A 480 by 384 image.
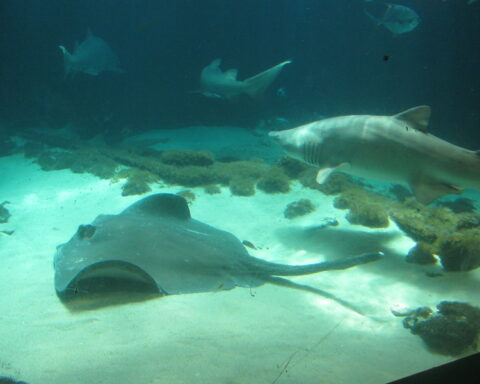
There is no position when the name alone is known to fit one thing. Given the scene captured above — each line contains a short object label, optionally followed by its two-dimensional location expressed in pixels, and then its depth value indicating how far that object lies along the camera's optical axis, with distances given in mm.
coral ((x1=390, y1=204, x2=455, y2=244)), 5246
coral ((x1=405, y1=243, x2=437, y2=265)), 4945
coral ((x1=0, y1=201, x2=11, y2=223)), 7277
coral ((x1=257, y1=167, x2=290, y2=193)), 8516
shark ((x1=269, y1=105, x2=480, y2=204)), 4785
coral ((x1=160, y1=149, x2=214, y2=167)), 10227
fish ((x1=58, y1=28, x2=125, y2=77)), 12242
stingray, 3795
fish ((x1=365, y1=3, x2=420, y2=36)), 11438
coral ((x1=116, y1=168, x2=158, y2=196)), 8373
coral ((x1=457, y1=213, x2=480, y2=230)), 5648
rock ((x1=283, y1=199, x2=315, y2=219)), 7258
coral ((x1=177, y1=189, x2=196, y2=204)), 7894
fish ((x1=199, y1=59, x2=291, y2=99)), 10625
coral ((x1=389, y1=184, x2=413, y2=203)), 9578
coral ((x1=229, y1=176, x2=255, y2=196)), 8312
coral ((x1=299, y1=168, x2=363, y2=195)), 8266
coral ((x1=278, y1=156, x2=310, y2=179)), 9375
